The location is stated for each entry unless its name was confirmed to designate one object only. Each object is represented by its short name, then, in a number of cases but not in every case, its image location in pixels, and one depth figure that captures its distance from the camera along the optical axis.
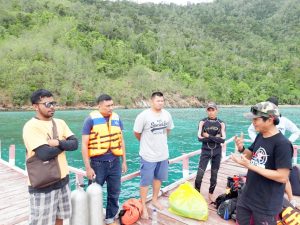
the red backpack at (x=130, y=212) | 4.24
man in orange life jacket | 3.94
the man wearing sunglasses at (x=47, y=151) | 3.04
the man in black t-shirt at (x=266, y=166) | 2.56
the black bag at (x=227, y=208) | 4.47
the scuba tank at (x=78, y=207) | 3.61
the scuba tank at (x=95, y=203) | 3.74
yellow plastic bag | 4.43
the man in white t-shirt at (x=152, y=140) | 4.46
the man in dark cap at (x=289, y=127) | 5.21
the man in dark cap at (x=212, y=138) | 4.97
